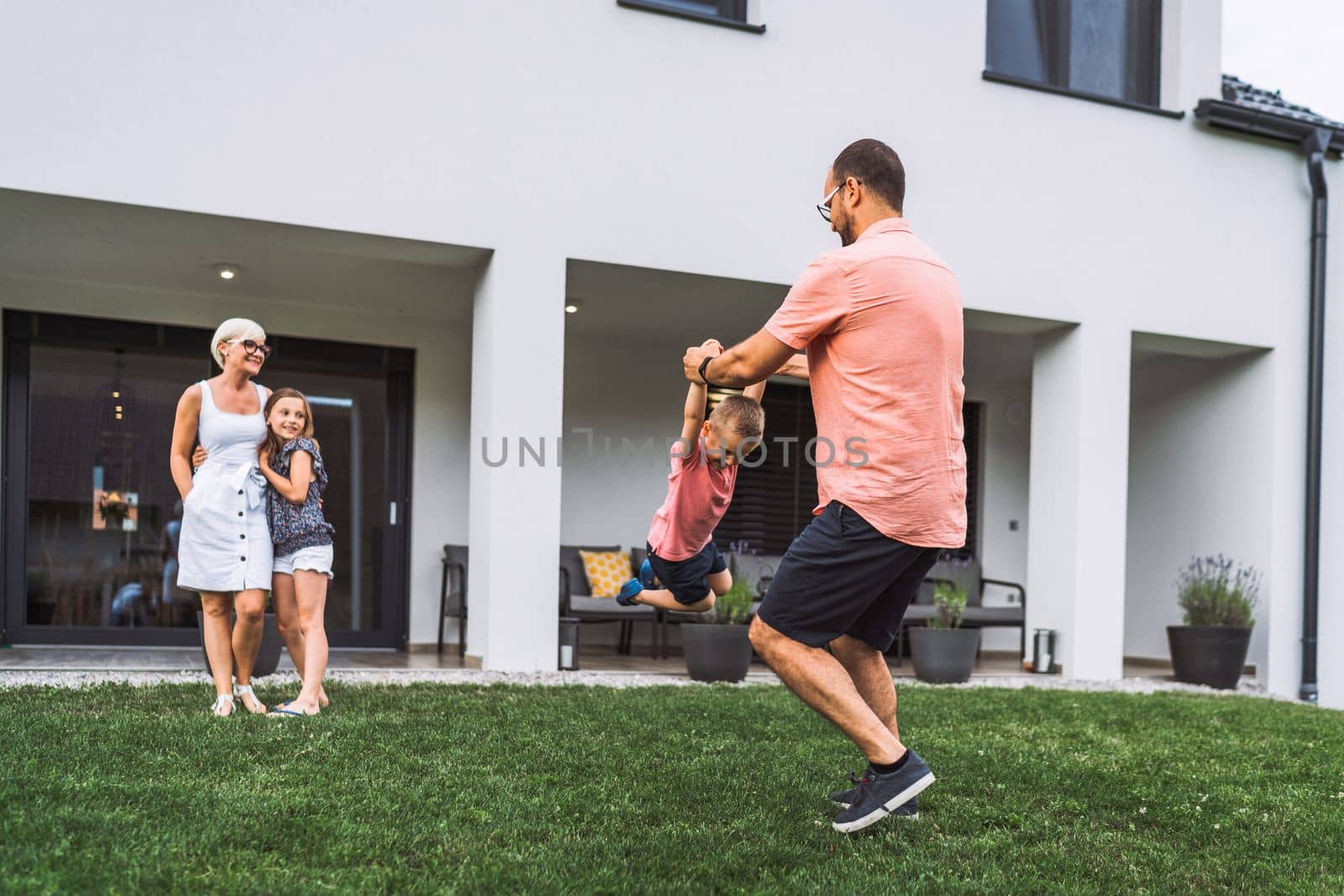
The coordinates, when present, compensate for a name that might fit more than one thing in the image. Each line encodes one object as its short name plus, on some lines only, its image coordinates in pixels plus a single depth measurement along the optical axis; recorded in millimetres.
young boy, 4809
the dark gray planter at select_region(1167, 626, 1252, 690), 8703
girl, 5070
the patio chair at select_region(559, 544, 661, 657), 8703
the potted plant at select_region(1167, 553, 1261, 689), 8727
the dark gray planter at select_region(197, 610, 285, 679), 6352
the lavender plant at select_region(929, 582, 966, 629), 8156
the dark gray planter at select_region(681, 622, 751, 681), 7422
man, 3145
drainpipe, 9062
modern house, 6773
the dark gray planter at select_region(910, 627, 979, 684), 7949
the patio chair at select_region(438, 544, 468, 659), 8961
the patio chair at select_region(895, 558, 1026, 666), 9219
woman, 4973
